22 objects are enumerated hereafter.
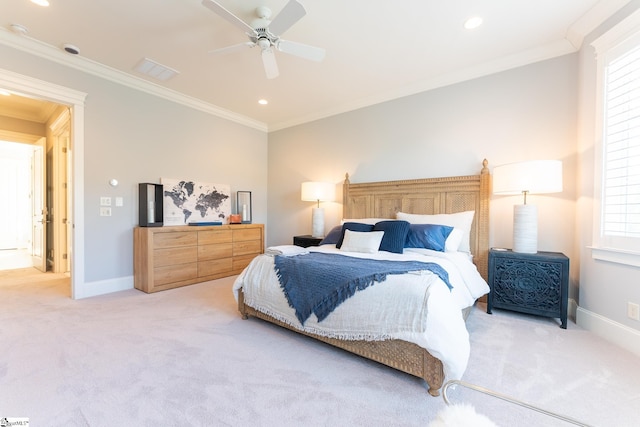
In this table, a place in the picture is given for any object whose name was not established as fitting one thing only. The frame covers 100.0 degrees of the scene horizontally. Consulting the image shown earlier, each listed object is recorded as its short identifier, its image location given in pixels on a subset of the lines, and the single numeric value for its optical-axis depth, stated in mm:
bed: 1571
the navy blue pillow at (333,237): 3502
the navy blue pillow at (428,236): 2827
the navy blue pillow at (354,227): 3257
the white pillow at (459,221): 3082
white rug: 861
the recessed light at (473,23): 2424
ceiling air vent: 3164
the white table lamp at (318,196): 4262
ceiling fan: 1969
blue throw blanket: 1870
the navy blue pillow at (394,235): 2850
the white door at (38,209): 4680
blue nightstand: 2467
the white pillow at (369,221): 3485
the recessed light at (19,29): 2543
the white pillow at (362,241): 2863
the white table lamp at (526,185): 2504
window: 2045
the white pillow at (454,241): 2893
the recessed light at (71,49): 2838
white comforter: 1520
